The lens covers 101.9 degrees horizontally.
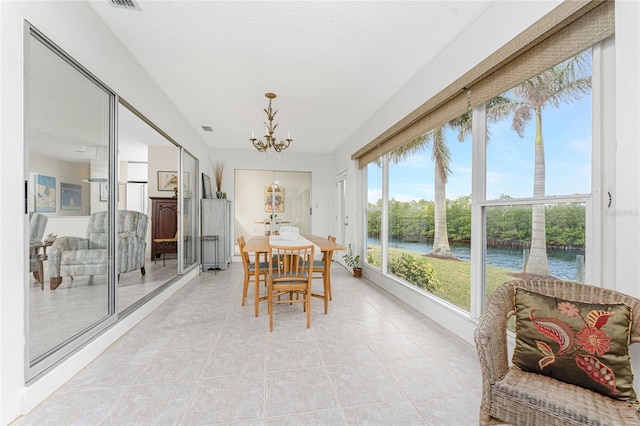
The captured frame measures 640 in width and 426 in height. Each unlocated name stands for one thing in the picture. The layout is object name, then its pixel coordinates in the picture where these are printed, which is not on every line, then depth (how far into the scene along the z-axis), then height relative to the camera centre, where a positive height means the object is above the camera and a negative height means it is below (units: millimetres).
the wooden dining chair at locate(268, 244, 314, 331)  2533 -674
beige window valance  1353 +1024
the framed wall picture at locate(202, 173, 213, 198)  5422 +542
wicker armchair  976 -735
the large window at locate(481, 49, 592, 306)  1523 +261
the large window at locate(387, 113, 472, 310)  2518 +13
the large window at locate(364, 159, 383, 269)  4297 -54
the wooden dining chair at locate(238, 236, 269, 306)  3029 -682
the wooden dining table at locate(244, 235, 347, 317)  2695 -389
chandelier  3357 +952
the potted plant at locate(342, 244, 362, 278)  4719 -935
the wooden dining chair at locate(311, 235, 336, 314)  2934 -650
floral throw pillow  1043 -566
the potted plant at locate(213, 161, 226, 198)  5520 +872
